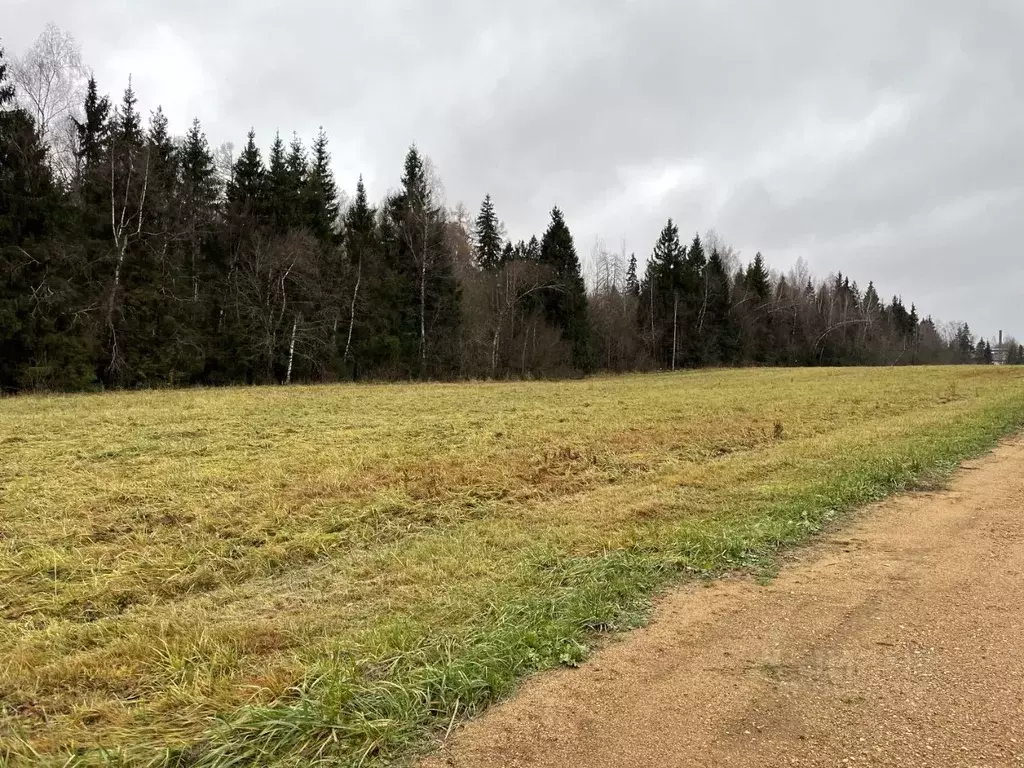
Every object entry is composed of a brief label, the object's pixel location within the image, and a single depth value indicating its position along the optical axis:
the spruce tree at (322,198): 40.88
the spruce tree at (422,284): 42.94
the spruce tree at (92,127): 32.50
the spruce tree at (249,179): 39.03
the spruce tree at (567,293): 54.31
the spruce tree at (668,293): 66.56
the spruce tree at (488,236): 59.00
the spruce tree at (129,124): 32.88
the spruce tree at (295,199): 39.59
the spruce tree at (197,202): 34.88
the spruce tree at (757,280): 73.69
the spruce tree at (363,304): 40.50
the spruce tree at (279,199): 39.06
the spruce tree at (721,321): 68.06
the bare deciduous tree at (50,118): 30.38
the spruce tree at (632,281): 75.25
